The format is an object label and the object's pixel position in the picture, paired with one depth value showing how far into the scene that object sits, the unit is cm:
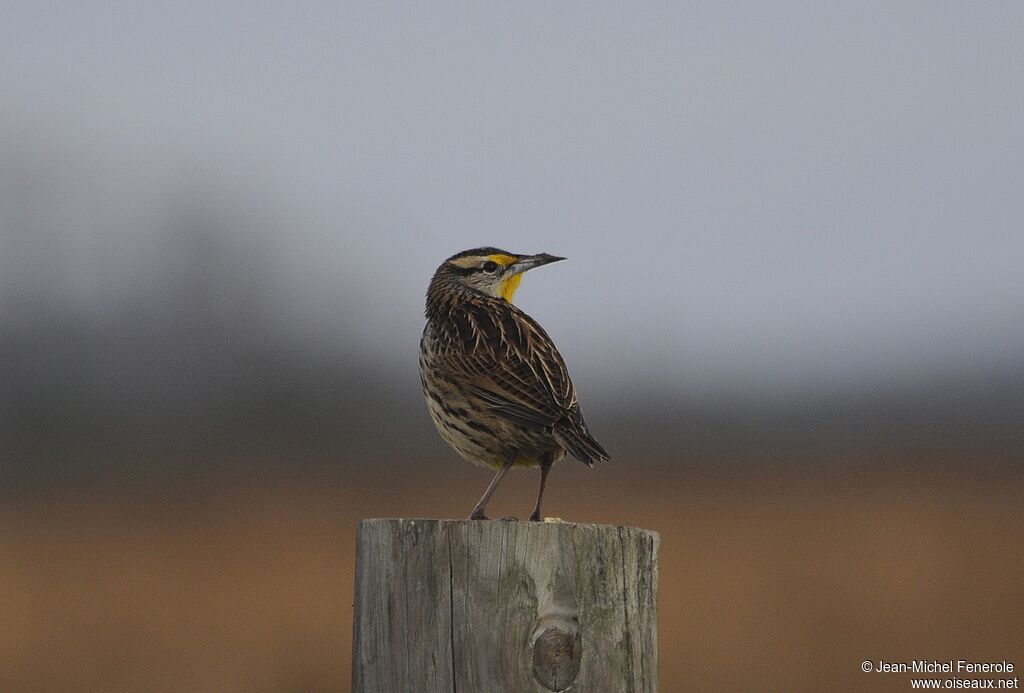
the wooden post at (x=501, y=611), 707
